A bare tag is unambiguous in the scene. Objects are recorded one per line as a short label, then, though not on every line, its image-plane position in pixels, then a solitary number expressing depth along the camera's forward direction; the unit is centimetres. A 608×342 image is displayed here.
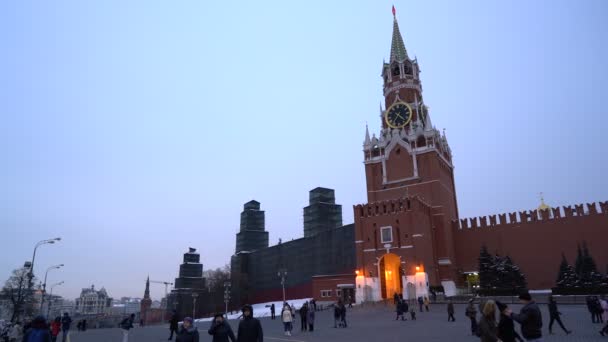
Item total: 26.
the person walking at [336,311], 2300
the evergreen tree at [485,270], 4044
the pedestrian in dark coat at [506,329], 706
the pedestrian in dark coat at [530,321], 701
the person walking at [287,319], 1988
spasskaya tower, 4444
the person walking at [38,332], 783
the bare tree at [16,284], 4423
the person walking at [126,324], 1577
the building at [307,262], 6500
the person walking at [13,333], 1755
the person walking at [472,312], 1500
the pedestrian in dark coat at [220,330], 781
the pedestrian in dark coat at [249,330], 783
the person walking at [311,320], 2192
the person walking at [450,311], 2290
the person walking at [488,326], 694
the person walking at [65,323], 2089
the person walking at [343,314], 2277
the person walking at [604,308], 1648
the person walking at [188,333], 761
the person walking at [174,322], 1927
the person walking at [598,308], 1864
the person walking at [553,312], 1587
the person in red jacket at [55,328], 1975
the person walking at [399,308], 2495
